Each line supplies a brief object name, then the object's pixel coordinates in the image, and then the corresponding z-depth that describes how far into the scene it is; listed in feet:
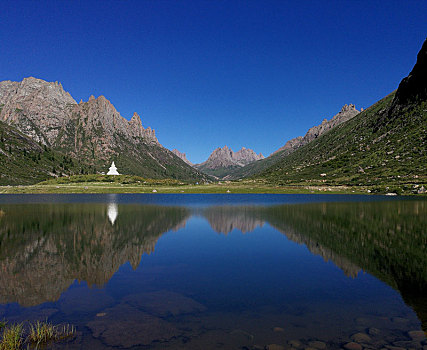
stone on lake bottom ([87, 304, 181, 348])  40.37
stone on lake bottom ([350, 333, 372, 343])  39.91
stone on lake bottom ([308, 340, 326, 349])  38.31
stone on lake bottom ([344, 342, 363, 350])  37.99
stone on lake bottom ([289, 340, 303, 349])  38.40
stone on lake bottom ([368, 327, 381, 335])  42.14
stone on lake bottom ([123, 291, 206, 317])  50.62
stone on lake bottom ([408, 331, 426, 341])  40.40
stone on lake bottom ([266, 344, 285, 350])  37.88
